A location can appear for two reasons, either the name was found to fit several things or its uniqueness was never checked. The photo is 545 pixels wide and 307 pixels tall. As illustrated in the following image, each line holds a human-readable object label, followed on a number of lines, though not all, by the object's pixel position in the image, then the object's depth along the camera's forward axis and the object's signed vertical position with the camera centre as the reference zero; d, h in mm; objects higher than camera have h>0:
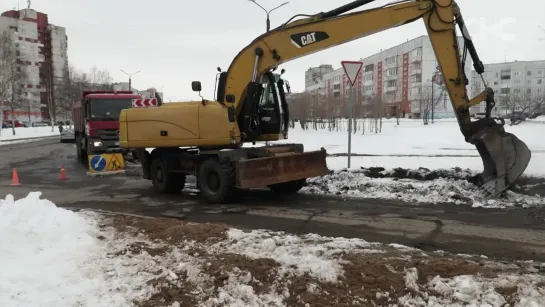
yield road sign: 12682 +1452
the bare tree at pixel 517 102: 68969 +2961
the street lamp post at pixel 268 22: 23872 +5120
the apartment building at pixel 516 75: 111875 +11179
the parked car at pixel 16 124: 78312 +149
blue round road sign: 14940 -1250
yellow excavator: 8984 +49
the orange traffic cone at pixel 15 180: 13110 -1568
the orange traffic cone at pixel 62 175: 14530 -1576
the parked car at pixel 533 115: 56400 +710
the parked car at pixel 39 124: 88612 +124
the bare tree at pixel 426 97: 64525 +3640
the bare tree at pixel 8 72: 47962 +5524
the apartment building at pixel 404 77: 81312 +9131
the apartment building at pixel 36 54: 96000 +15729
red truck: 18266 +197
